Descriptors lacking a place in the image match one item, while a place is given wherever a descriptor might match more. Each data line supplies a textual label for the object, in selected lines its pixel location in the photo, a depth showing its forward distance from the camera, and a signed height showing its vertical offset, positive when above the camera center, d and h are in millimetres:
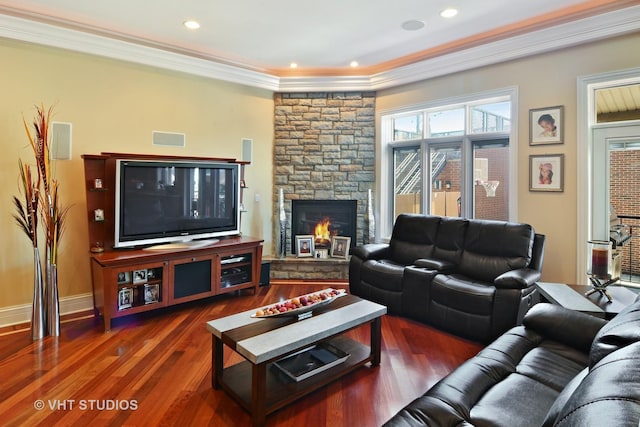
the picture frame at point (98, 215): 3516 -23
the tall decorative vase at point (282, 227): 5059 -200
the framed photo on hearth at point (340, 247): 5102 -493
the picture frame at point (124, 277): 3406 -633
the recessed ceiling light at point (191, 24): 3582 +1968
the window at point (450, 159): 4246 +736
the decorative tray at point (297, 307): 2367 -660
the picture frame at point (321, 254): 5078 -594
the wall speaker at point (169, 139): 4188 +914
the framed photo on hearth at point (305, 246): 5082 -477
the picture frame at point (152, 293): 3543 -827
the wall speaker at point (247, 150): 4955 +909
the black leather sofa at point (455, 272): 2951 -583
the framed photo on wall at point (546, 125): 3611 +941
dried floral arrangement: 3080 -67
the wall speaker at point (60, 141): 3518 +733
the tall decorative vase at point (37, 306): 3074 -830
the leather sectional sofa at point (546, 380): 870 -772
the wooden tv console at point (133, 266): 3291 -550
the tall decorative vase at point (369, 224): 5082 -154
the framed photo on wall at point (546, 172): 3625 +445
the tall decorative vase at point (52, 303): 3145 -819
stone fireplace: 5152 +972
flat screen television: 3553 +123
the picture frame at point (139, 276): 3461 -633
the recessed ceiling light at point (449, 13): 3348 +1962
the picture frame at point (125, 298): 3361 -832
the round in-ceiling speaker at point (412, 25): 3596 +1984
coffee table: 1951 -794
